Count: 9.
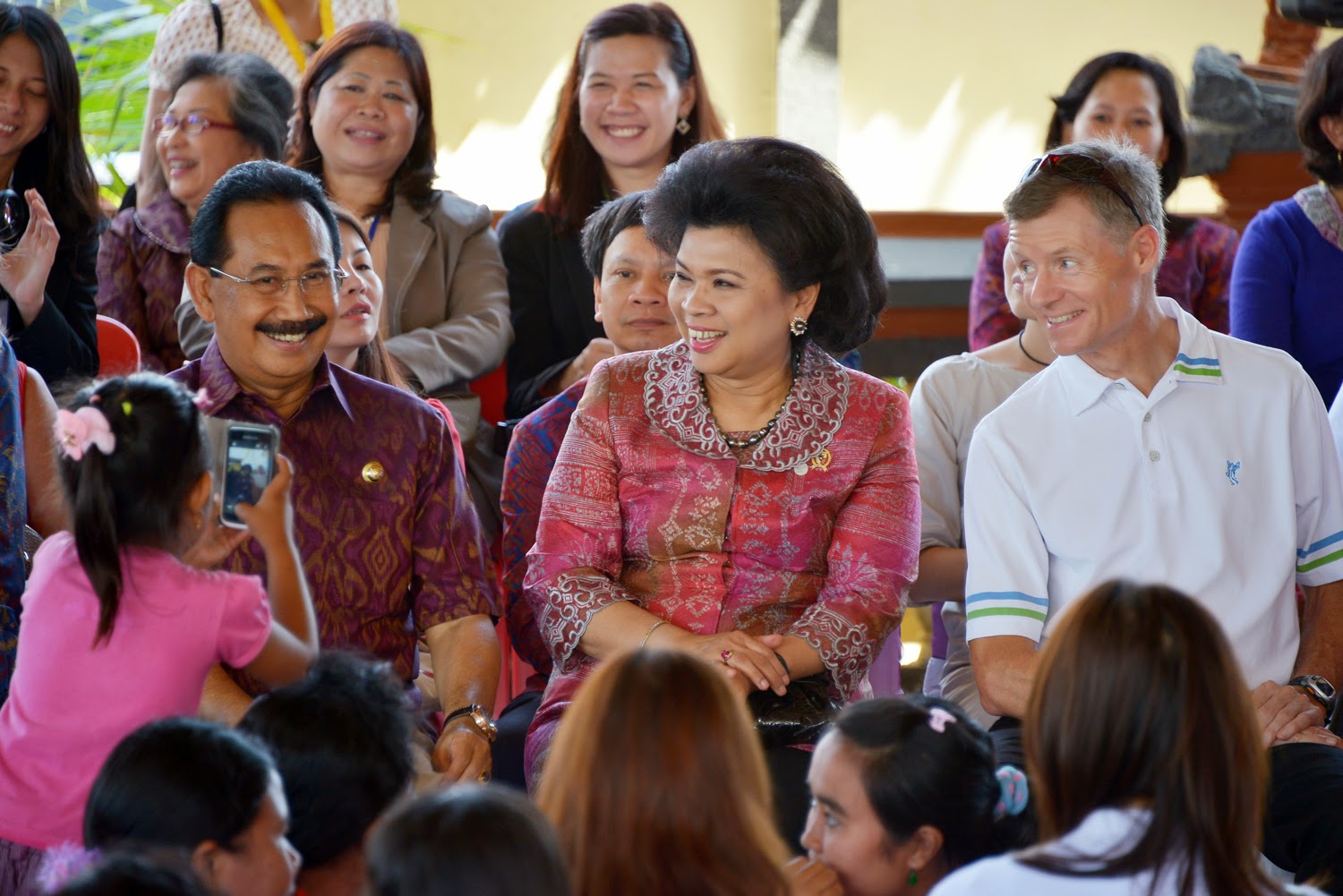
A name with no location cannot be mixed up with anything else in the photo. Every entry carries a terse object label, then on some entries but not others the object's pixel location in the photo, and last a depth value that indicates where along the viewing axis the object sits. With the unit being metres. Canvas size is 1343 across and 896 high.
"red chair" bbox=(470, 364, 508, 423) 7.58
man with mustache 5.11
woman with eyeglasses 7.29
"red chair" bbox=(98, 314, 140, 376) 6.64
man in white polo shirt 5.09
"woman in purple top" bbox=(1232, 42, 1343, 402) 7.08
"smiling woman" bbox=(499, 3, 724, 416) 7.54
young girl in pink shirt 4.11
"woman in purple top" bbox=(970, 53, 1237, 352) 7.53
